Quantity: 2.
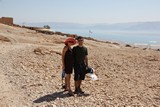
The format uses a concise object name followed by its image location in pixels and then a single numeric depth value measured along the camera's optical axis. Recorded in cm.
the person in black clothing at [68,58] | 412
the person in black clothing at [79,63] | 414
